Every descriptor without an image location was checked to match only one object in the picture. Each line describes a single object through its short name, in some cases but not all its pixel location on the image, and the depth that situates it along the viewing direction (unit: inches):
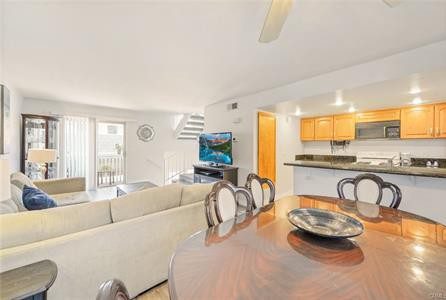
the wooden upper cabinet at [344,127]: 172.0
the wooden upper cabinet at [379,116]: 151.2
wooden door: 167.3
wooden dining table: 27.9
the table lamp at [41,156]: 134.2
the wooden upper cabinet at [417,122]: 135.9
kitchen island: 86.5
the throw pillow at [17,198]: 76.5
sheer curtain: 204.5
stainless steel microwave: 150.3
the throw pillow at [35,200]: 71.4
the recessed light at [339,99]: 114.0
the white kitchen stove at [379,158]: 156.6
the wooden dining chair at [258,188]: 81.2
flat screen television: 169.9
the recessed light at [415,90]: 105.8
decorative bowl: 43.7
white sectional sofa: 49.0
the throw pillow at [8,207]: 63.3
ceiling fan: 47.8
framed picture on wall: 108.1
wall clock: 250.1
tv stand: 168.6
